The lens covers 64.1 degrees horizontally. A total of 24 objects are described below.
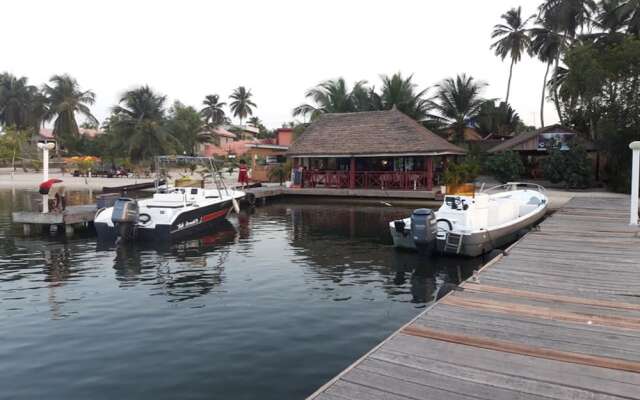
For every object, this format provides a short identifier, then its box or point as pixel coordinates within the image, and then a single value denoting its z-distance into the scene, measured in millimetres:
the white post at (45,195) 15506
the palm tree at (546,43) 39594
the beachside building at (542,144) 27438
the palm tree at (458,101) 37312
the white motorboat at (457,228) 11344
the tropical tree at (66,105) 53344
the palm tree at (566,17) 36281
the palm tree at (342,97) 36375
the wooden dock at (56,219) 15102
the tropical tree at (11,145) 48250
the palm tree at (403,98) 35188
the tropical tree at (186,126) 46688
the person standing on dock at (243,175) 28328
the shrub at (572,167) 26125
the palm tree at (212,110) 77000
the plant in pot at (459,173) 25156
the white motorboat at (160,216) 13227
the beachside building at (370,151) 24609
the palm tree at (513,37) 44650
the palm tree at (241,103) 81250
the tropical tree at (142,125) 42844
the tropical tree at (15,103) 58969
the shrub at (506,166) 27703
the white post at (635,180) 12195
